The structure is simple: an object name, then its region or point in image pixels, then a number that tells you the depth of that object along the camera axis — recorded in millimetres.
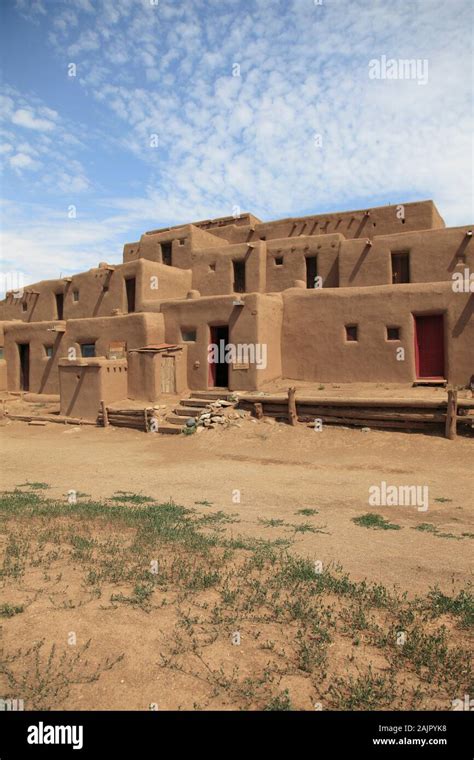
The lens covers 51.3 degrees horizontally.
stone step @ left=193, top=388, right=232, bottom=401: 19255
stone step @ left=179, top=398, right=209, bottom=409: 18966
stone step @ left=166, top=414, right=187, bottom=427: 18091
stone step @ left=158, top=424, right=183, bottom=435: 17453
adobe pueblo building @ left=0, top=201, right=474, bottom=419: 18516
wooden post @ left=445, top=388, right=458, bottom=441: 13664
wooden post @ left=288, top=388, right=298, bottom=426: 16234
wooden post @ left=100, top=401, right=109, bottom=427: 19533
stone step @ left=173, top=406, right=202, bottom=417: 18291
